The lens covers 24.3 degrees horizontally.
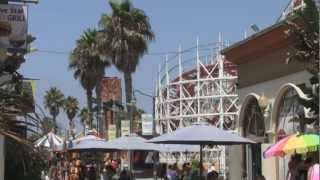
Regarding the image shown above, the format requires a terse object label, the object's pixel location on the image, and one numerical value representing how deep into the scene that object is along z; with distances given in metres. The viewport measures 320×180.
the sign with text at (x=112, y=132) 51.89
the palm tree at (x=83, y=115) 99.41
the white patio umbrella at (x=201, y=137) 19.03
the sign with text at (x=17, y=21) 22.56
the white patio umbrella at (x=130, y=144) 25.78
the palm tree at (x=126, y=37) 47.31
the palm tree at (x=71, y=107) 104.44
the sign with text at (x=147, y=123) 49.41
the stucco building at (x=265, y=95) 22.44
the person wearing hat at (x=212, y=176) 20.00
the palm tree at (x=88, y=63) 57.00
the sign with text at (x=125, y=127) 43.63
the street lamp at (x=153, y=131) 42.58
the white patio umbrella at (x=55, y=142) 29.30
